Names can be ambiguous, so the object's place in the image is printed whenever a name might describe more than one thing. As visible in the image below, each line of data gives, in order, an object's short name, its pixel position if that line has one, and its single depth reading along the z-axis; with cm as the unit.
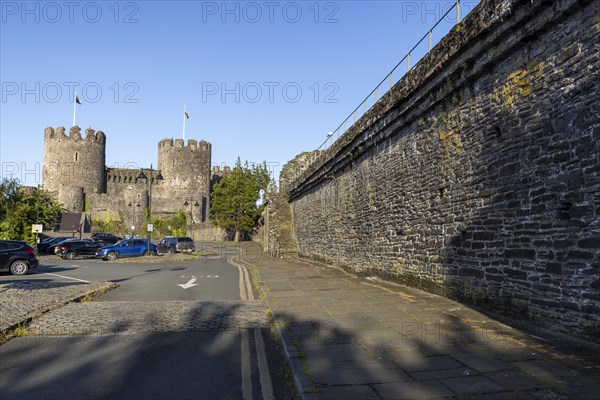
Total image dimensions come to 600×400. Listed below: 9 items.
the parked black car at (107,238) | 4292
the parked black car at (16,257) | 1922
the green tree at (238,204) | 6259
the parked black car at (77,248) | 3253
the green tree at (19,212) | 3969
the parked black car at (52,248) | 3731
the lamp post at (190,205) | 7414
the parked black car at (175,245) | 3688
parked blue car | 3102
